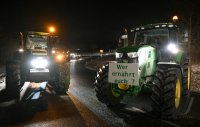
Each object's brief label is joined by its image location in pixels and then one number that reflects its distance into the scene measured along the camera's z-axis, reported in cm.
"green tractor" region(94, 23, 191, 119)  422
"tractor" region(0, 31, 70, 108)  601
